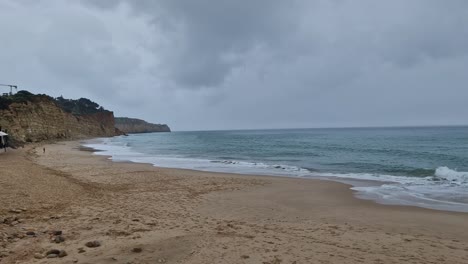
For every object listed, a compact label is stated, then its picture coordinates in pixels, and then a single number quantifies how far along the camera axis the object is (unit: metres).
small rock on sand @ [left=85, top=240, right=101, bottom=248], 6.25
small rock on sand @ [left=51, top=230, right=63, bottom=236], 6.95
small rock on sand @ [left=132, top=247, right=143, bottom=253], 5.97
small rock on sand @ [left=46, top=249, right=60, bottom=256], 5.78
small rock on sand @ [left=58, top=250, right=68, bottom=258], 5.72
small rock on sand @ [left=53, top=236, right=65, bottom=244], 6.46
